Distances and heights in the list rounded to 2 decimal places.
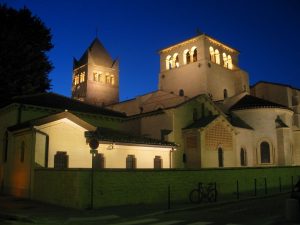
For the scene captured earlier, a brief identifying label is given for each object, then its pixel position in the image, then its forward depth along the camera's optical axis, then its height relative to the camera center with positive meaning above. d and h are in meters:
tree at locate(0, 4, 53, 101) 33.66 +11.64
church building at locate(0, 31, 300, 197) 21.67 +3.43
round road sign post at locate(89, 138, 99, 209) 15.00 +0.48
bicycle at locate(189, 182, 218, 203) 17.84 -1.78
